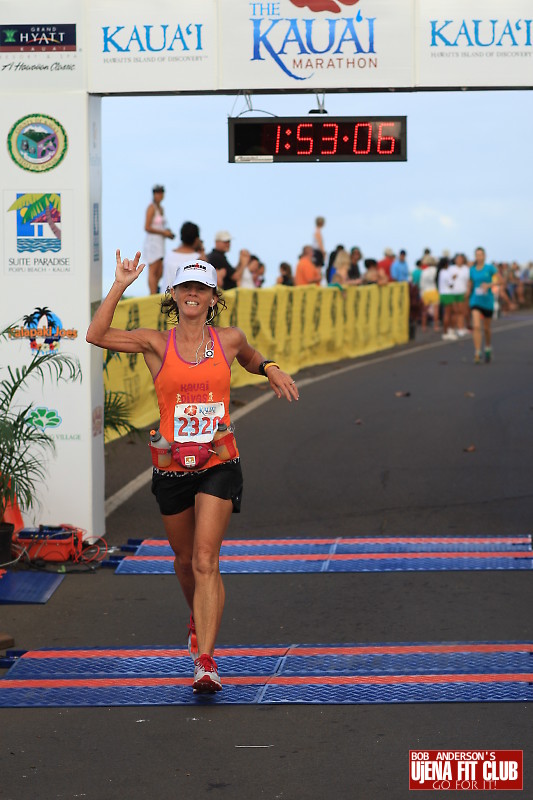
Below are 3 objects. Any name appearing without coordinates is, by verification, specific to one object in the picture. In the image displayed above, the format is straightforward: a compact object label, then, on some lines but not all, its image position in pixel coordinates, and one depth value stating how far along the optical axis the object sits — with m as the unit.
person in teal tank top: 24.17
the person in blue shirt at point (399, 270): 36.41
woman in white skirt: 21.69
